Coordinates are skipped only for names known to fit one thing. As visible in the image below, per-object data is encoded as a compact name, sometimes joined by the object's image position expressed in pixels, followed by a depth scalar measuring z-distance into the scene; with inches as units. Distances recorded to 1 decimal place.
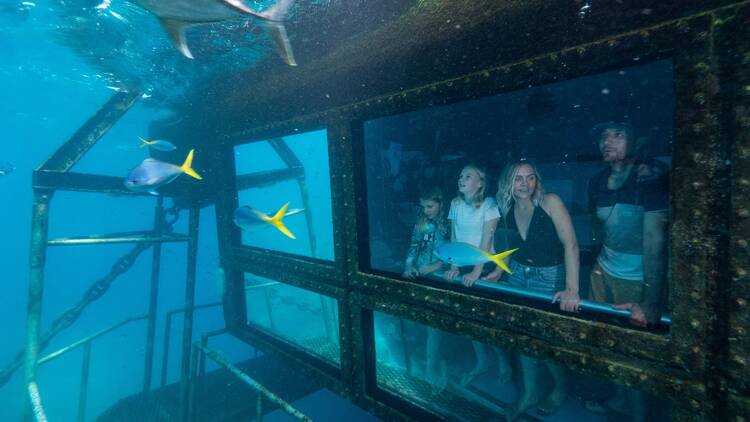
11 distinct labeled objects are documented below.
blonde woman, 133.1
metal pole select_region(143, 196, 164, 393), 320.7
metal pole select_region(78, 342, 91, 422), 268.4
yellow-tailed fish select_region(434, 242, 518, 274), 119.5
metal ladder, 183.5
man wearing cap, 96.2
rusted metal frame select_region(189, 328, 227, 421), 224.1
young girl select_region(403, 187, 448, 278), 185.8
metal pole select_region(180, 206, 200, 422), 233.8
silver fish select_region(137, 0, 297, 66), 90.4
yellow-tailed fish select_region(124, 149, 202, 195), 187.7
